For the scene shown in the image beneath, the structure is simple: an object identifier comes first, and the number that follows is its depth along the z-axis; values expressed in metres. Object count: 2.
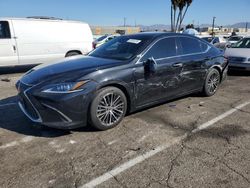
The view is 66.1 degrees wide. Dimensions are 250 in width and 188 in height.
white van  6.66
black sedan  2.73
